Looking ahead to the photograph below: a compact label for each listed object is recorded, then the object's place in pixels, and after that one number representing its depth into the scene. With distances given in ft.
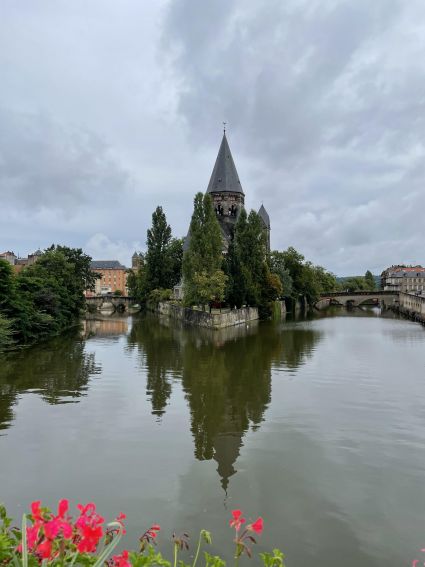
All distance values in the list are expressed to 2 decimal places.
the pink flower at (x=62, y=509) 11.43
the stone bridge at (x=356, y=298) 372.17
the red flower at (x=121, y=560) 11.03
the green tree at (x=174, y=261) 299.07
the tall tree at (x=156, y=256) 295.07
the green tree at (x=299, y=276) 303.33
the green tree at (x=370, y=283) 589.73
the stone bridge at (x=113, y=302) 381.66
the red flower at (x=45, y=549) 10.49
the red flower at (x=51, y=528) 10.69
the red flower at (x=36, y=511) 11.76
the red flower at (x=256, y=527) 12.22
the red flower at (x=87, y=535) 10.75
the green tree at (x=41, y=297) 113.70
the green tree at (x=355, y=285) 547.49
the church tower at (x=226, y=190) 310.45
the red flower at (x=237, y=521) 12.57
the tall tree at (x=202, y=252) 179.15
